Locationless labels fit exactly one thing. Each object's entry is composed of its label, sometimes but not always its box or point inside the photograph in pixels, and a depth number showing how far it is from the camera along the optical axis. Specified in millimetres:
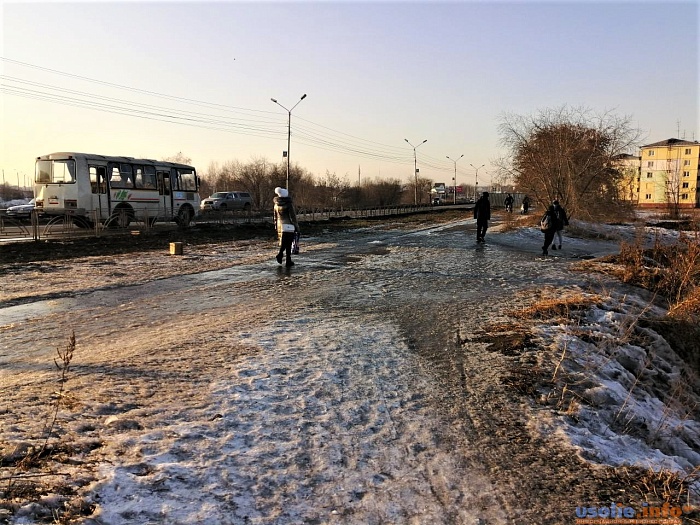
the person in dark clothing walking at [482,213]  16203
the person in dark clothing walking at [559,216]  14117
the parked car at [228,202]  38294
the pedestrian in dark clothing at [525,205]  40544
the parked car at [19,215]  17016
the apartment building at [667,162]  84938
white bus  18609
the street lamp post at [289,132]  34678
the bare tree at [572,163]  26734
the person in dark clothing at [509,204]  41031
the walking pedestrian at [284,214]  10141
